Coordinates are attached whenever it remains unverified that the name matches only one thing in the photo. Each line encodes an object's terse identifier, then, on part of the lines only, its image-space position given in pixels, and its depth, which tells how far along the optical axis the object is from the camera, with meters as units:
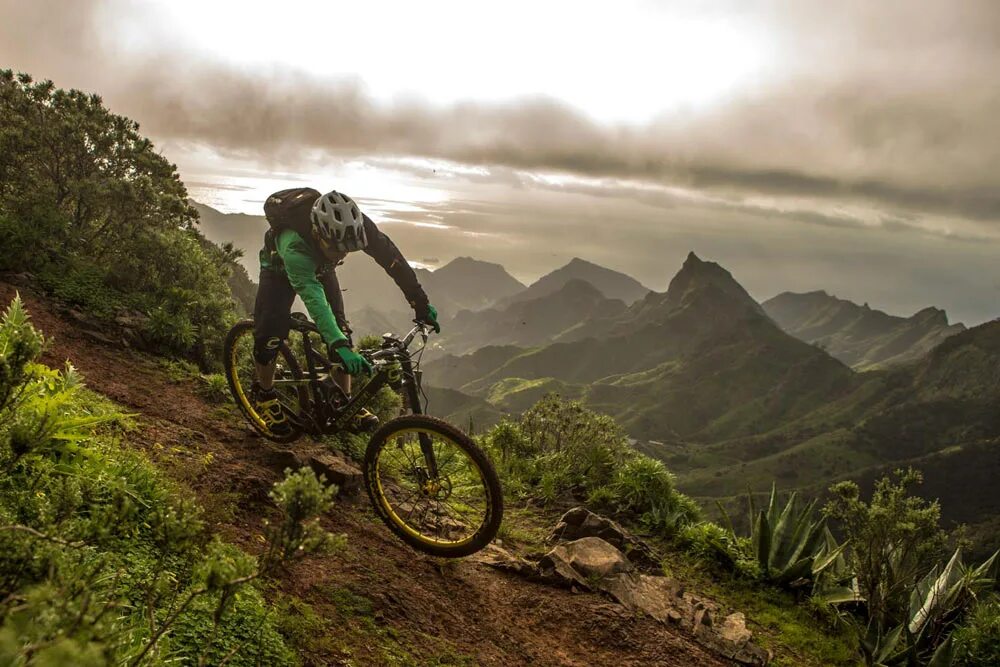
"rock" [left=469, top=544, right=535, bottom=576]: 5.94
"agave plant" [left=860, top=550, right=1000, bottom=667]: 5.60
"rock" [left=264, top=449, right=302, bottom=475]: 6.35
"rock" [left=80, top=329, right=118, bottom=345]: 8.66
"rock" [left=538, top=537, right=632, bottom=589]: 5.95
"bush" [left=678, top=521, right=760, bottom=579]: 7.18
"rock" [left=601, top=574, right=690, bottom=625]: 5.67
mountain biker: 5.45
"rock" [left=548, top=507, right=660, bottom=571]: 7.00
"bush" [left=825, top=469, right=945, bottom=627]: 6.14
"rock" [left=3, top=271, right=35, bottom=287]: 9.09
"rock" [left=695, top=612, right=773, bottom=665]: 5.34
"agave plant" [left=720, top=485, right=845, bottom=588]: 6.95
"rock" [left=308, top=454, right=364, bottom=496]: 6.29
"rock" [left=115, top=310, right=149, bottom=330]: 9.23
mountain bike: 5.15
